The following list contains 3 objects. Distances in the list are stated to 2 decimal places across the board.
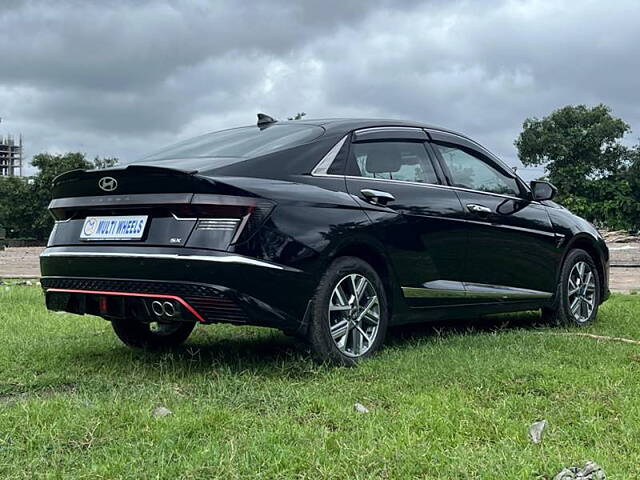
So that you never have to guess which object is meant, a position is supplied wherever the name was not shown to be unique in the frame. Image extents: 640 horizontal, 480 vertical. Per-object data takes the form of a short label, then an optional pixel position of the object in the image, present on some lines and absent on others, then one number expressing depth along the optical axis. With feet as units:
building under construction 515.09
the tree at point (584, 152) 157.89
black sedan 12.78
